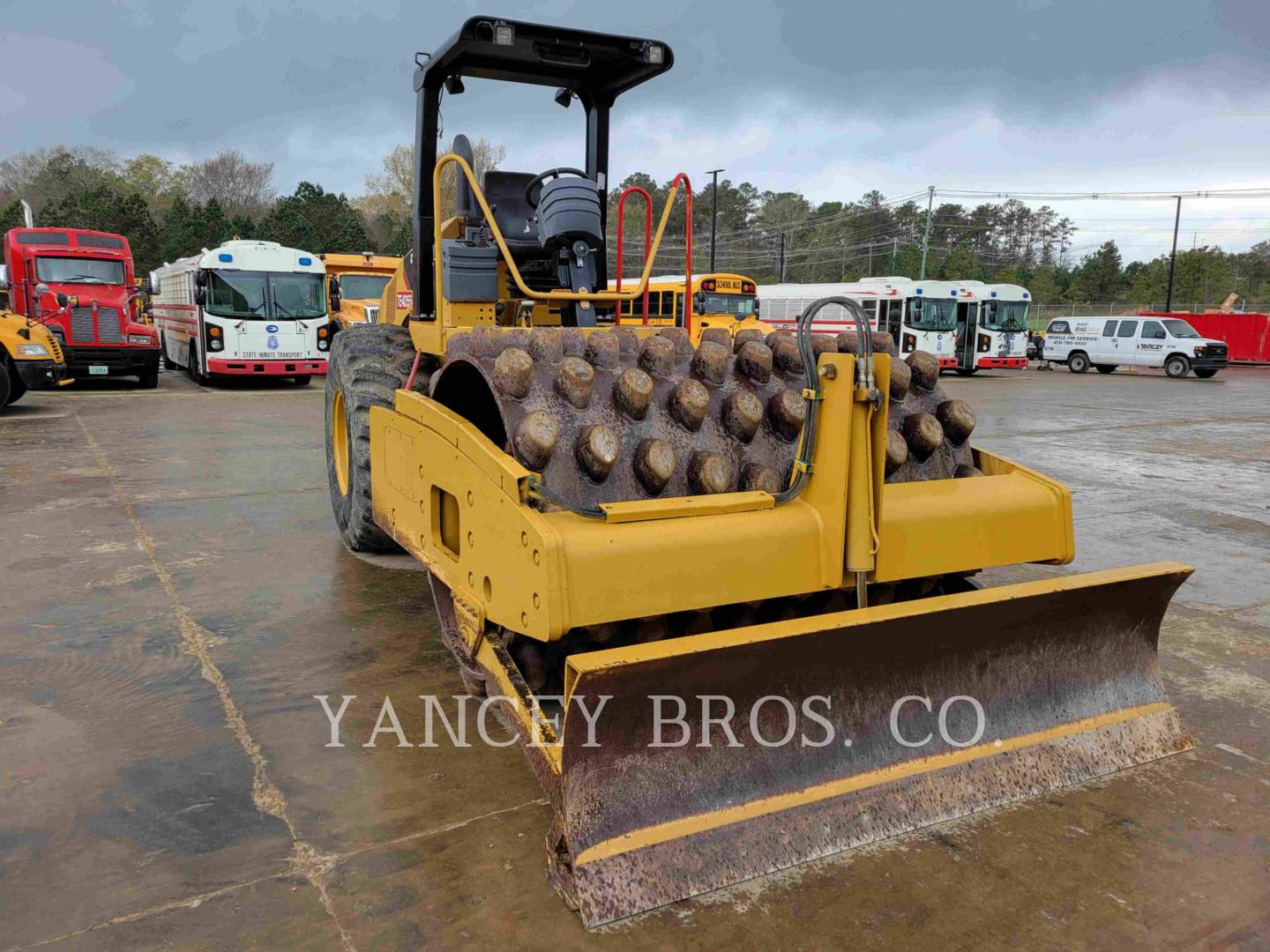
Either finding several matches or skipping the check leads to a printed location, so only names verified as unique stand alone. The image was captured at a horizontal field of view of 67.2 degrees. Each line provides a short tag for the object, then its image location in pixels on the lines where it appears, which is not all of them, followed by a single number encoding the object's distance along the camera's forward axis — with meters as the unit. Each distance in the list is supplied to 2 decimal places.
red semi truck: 16.17
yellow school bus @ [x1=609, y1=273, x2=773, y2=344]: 24.27
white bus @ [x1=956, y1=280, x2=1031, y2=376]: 26.83
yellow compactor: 2.60
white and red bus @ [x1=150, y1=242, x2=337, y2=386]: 17.38
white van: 27.14
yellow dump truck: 19.77
